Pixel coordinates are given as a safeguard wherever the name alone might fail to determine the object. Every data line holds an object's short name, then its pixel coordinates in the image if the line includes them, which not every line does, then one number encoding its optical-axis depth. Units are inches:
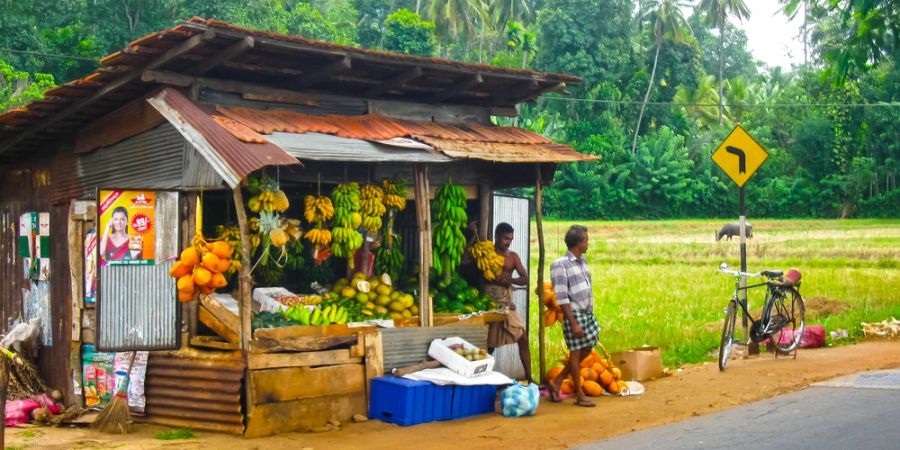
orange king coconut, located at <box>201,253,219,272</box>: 335.3
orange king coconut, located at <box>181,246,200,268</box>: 337.9
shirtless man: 435.8
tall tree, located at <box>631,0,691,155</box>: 1825.8
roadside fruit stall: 348.5
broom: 365.1
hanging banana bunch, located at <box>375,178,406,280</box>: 403.5
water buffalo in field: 1439.5
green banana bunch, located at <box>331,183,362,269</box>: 375.6
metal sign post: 511.5
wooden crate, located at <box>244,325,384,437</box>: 347.3
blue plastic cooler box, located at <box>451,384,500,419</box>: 382.0
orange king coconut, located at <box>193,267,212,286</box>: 334.6
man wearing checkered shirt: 394.0
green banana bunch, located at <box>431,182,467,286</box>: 422.9
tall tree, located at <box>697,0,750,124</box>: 2006.6
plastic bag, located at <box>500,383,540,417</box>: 377.4
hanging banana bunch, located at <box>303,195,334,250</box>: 366.6
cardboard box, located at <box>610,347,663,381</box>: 455.8
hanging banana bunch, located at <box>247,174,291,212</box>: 344.2
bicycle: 498.9
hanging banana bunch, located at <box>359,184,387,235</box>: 388.2
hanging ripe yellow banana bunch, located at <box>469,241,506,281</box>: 442.0
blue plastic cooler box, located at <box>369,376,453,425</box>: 366.9
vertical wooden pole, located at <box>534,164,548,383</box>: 433.7
